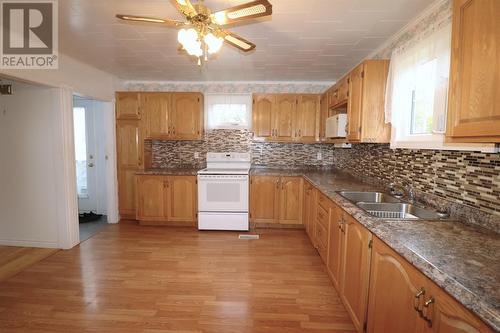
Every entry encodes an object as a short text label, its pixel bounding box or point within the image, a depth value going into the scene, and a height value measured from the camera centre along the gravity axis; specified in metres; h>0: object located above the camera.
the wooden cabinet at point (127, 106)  3.86 +0.62
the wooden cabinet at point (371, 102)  2.24 +0.42
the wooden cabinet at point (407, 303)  0.83 -0.62
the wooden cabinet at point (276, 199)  3.63 -0.77
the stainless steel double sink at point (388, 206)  1.73 -0.46
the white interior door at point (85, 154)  4.30 -0.14
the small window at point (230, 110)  4.04 +0.60
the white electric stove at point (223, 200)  3.56 -0.76
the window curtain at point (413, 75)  1.67 +0.57
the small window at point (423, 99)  1.85 +0.39
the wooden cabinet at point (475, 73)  0.96 +0.32
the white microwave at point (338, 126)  2.72 +0.25
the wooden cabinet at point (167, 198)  3.69 -0.77
